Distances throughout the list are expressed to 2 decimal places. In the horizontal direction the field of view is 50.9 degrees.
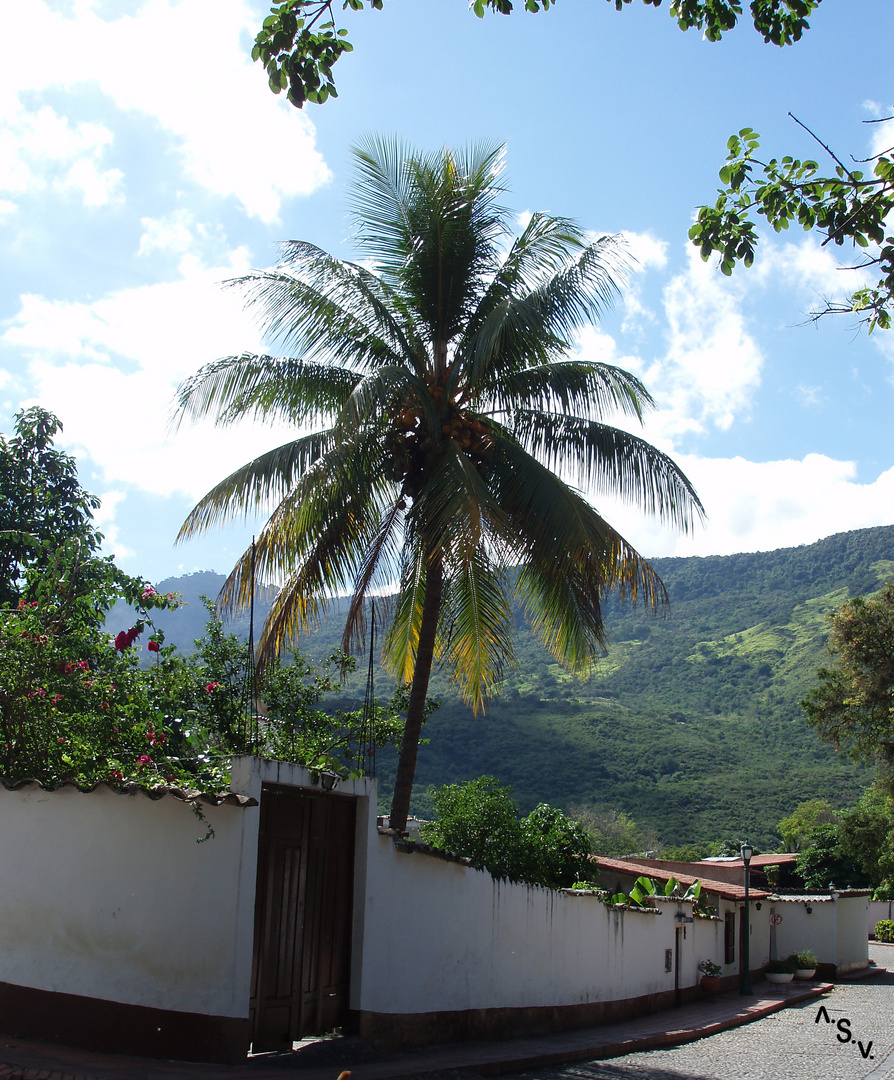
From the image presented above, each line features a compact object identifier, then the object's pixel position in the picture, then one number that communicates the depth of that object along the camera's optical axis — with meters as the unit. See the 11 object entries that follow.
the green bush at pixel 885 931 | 44.78
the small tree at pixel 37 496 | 16.73
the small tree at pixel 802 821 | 59.16
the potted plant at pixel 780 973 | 27.00
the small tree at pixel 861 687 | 25.88
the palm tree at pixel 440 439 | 10.79
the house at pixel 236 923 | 6.98
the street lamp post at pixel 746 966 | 22.42
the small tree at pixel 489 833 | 14.70
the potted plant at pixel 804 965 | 27.45
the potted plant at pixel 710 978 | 20.92
